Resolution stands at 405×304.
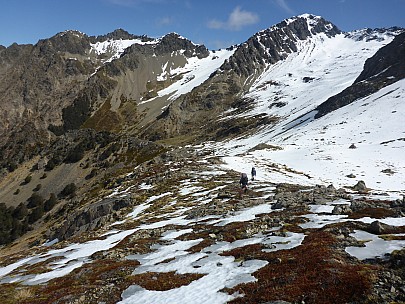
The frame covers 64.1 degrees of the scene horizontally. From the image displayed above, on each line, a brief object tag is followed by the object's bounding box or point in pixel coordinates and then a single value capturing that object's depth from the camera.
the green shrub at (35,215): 94.38
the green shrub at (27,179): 116.38
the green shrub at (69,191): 102.31
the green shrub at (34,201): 102.38
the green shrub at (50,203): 99.26
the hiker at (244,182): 36.34
